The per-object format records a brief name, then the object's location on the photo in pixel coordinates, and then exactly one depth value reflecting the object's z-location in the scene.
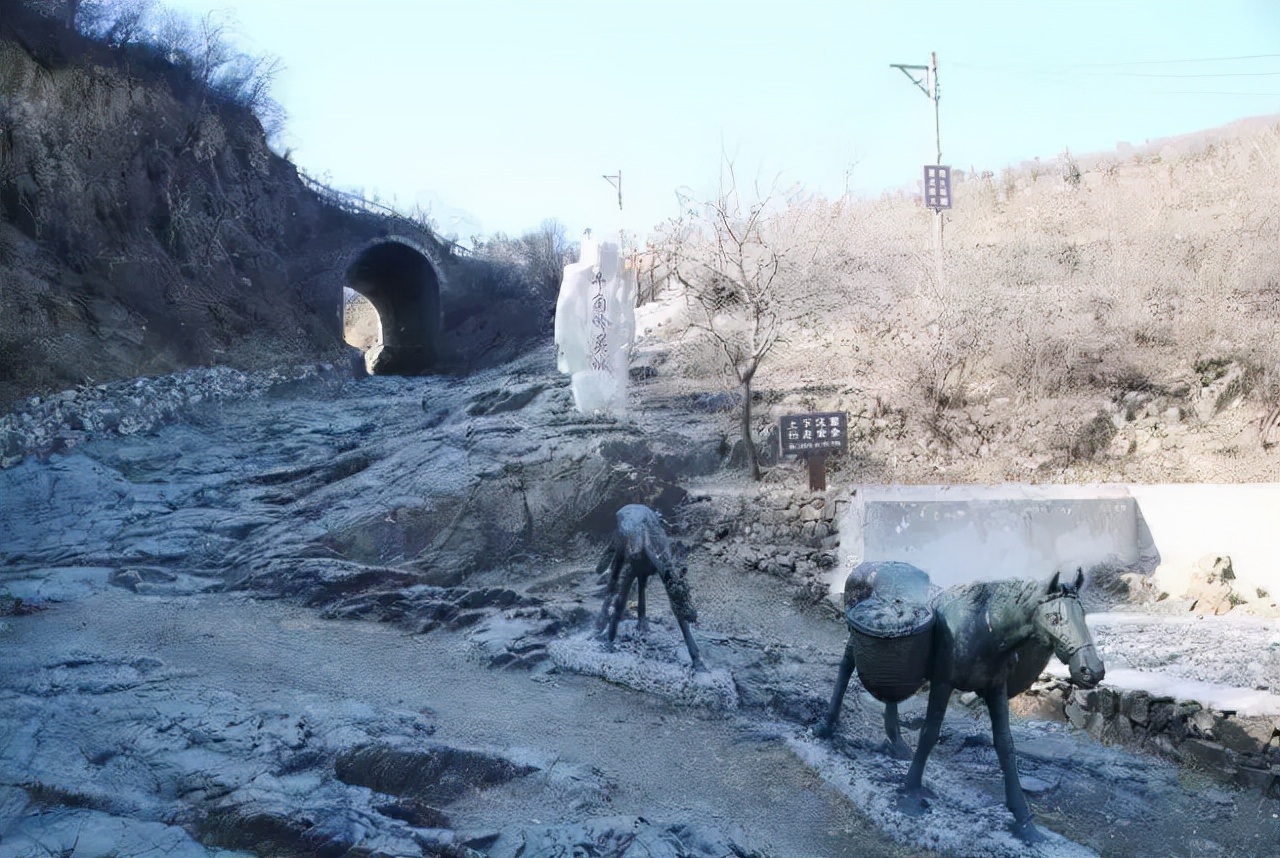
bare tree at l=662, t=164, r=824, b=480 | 14.34
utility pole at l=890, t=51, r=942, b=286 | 18.38
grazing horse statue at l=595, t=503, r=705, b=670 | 7.72
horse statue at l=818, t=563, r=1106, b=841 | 4.70
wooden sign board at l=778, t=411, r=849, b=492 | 11.89
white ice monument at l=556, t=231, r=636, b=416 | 13.34
